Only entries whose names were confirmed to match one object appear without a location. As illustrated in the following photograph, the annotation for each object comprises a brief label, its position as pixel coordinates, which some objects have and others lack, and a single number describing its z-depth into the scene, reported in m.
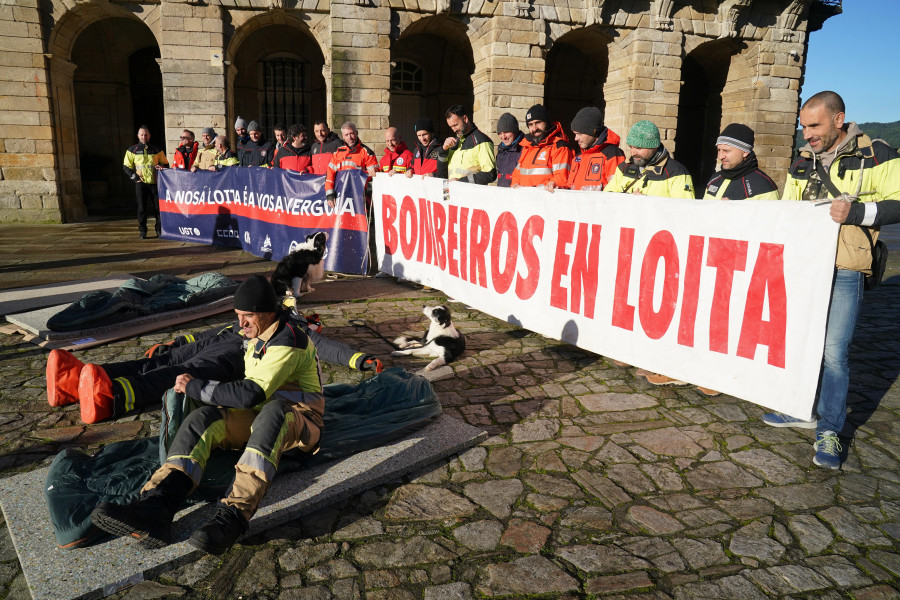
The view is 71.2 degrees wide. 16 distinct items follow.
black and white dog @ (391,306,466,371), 5.70
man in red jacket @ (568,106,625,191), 6.78
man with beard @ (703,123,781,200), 4.53
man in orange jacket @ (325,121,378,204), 9.95
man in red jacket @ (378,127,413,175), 9.60
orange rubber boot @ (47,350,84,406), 4.53
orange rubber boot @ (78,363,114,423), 4.29
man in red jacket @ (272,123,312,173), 11.03
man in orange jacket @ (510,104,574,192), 7.30
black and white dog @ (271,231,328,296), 7.50
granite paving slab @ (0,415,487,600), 2.73
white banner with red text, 4.25
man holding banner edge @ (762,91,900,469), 3.76
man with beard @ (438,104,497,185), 8.20
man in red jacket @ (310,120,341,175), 10.54
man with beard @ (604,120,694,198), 5.25
